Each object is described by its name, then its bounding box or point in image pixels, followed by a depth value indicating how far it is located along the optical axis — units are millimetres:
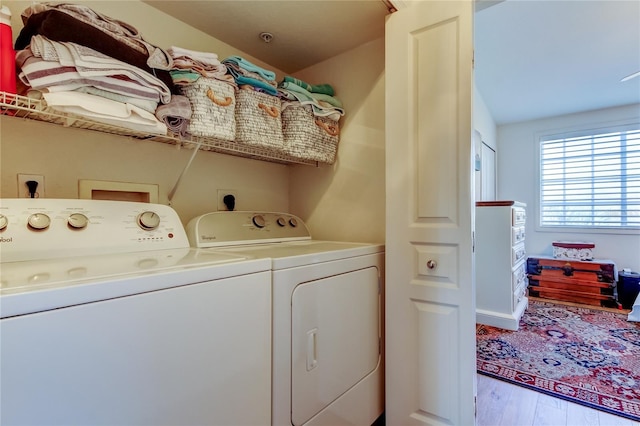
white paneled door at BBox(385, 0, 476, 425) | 1231
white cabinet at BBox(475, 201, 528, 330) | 2797
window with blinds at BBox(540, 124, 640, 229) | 3836
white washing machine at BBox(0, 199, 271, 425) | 552
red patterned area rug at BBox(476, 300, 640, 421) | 1777
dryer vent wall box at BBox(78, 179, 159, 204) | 1208
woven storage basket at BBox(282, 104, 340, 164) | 1550
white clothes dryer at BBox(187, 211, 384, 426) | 988
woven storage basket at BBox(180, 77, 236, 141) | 1176
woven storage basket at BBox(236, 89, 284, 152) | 1347
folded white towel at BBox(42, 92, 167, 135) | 871
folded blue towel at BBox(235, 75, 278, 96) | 1335
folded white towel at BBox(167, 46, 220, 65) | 1167
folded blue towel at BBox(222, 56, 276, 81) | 1311
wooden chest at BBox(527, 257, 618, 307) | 3443
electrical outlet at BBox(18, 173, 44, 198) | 1073
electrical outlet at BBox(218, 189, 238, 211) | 1666
